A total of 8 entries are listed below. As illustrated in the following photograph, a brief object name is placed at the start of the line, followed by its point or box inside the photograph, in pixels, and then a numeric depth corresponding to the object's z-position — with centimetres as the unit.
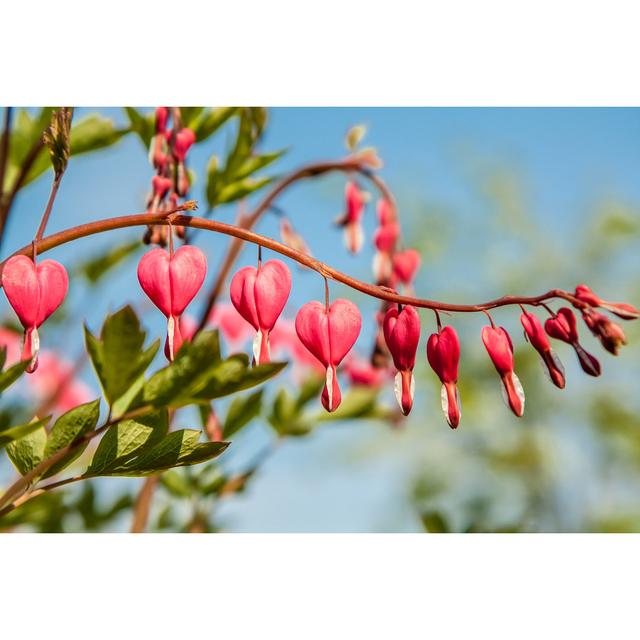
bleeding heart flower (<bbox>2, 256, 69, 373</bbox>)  55
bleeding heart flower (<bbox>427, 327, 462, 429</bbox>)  56
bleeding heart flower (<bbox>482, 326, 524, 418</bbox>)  56
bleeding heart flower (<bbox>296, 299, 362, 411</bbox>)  57
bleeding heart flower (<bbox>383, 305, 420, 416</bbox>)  56
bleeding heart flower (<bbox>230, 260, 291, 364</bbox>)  57
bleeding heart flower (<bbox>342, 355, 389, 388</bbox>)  91
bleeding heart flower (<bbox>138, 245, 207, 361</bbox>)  56
